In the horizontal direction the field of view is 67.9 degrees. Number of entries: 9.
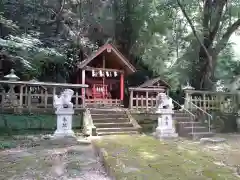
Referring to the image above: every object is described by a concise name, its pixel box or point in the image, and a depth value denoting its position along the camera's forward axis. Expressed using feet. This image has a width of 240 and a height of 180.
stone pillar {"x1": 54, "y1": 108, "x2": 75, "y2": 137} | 20.45
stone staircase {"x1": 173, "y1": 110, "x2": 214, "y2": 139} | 25.10
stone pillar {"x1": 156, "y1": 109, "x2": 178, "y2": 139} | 23.29
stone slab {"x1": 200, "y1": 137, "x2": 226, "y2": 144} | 22.05
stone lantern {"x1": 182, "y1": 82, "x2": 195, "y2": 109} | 30.06
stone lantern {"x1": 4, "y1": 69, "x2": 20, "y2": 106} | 22.94
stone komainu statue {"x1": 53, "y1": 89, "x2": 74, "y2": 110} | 20.64
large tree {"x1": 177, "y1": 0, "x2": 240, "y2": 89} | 33.89
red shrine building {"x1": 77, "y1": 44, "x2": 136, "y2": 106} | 35.11
